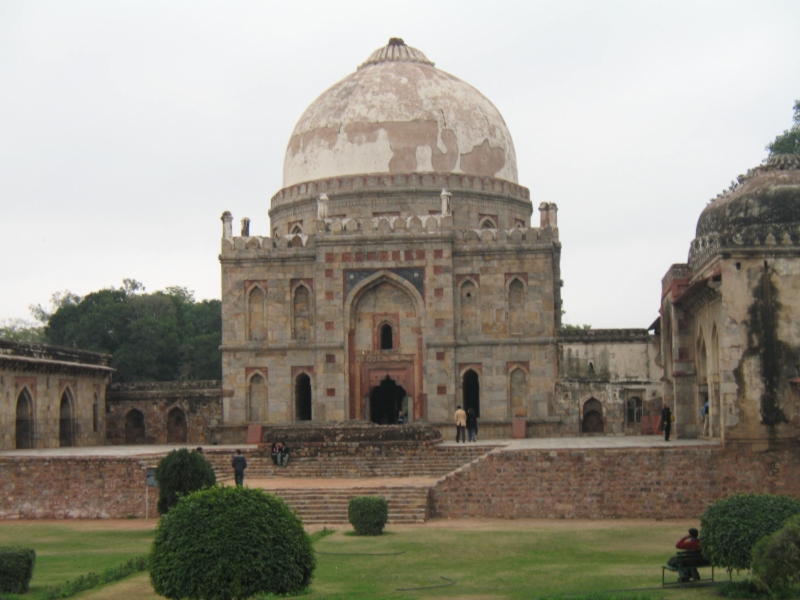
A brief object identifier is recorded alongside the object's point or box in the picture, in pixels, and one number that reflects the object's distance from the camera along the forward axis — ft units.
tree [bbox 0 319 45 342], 218.79
